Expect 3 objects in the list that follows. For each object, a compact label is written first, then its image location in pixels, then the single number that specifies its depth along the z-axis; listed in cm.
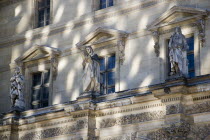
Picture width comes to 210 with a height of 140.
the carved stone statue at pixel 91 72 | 2359
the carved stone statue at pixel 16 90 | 2584
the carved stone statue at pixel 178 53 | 2141
